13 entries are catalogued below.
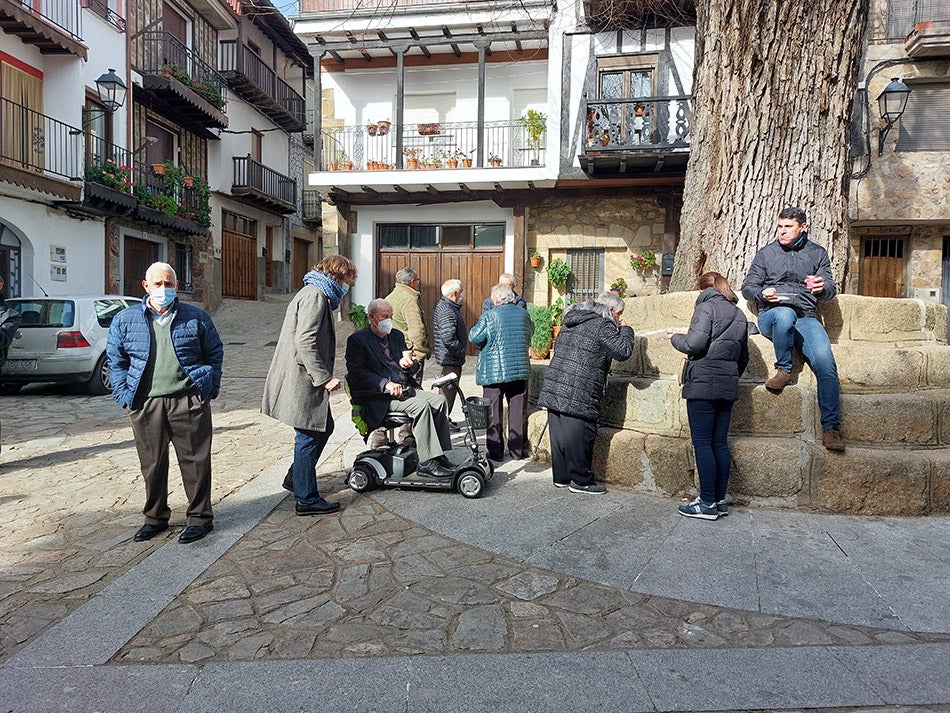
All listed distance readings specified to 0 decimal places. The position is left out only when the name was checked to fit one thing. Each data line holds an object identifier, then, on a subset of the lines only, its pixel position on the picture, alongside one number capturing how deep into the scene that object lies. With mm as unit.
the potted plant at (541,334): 11055
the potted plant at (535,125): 13508
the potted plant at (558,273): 13695
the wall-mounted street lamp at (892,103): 11938
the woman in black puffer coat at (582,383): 4777
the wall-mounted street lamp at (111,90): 13953
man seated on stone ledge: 4387
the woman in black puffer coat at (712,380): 4191
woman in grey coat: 4184
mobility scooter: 4758
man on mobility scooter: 4773
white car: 9219
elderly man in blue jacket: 3891
